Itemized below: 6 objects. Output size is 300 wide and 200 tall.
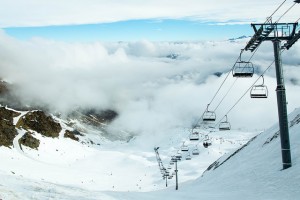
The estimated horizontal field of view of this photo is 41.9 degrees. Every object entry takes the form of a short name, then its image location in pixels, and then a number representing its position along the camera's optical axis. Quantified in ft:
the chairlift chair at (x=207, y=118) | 121.29
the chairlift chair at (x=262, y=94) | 83.05
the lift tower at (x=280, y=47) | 83.71
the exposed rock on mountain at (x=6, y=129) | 460.96
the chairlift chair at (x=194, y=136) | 177.00
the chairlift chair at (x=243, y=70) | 82.58
